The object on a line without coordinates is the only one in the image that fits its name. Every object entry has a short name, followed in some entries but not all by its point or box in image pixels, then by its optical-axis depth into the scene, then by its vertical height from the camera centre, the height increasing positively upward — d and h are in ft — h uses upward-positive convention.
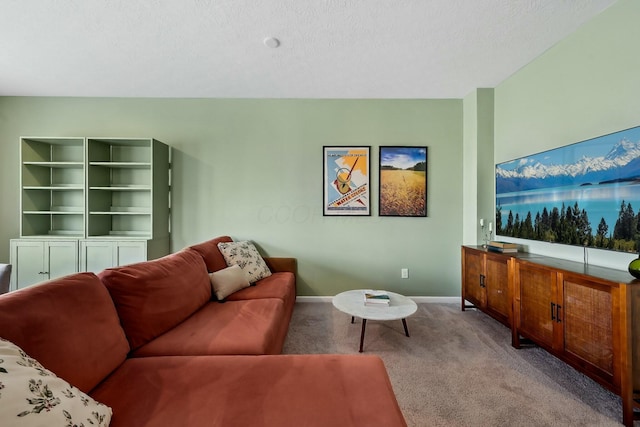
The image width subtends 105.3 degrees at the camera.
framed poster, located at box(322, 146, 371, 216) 10.11 +1.40
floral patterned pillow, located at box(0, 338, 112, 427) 2.04 -1.69
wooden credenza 4.28 -2.13
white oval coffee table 6.18 -2.55
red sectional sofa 2.84 -2.34
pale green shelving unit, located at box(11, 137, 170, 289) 8.61 +0.33
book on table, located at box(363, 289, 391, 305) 6.87 -2.43
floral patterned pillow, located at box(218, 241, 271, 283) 8.31 -1.58
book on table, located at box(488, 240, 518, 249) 7.84 -0.99
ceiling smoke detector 6.63 +4.74
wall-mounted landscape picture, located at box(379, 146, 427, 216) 10.09 +1.37
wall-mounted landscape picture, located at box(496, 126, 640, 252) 5.17 +0.54
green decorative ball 4.45 -0.98
